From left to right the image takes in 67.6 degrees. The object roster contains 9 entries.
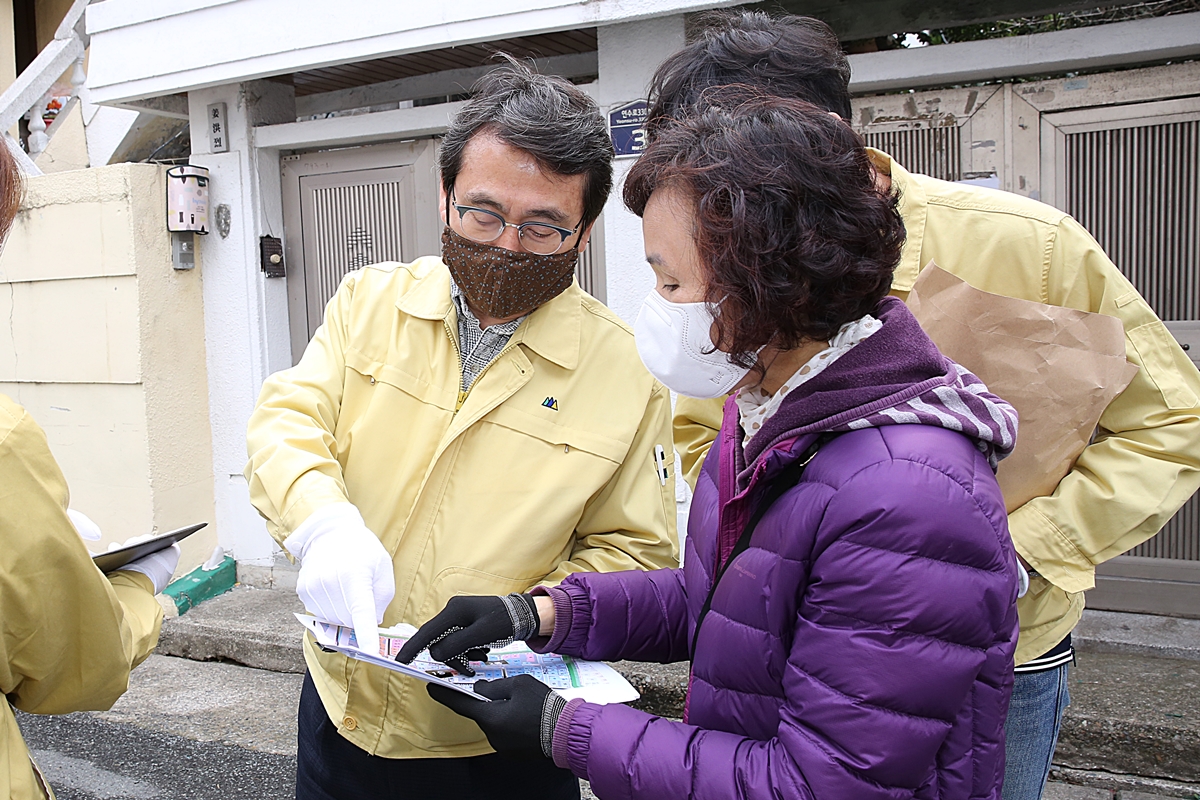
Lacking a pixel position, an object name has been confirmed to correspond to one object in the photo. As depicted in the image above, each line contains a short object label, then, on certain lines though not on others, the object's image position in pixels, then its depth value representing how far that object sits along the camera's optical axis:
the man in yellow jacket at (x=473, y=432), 1.76
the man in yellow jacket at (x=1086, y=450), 1.57
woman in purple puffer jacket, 1.05
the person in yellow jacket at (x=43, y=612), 1.23
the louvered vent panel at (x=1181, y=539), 3.74
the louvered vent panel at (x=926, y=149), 3.85
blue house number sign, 4.02
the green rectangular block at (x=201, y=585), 4.89
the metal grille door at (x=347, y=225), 4.79
